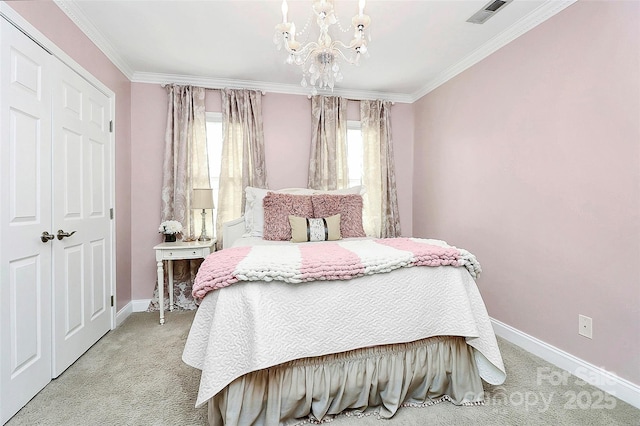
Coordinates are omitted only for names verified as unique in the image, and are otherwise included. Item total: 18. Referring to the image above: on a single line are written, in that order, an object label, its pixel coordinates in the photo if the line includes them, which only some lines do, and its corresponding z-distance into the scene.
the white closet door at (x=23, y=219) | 1.58
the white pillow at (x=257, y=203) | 2.94
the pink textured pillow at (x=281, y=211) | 2.77
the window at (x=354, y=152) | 3.89
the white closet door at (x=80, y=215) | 2.03
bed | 1.39
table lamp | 3.10
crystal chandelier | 1.80
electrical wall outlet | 1.94
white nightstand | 2.88
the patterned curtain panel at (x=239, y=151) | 3.46
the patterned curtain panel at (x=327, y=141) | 3.68
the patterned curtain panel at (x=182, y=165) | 3.32
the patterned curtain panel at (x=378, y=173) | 3.85
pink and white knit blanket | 1.43
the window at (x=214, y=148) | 3.52
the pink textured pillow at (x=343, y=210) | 2.91
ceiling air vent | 2.16
